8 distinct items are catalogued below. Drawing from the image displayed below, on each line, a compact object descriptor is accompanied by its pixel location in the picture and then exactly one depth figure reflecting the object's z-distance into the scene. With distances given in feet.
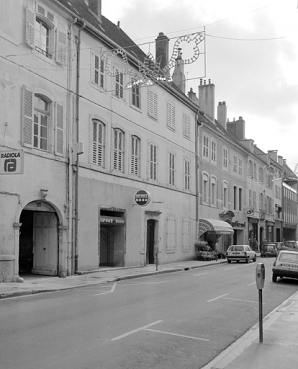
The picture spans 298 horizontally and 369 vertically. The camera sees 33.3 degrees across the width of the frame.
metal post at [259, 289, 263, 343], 26.48
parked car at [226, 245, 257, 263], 106.63
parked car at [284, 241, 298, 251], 150.62
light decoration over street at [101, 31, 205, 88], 47.08
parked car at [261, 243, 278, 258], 141.28
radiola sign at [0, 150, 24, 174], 50.39
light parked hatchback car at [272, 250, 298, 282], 63.31
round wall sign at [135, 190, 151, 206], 81.10
